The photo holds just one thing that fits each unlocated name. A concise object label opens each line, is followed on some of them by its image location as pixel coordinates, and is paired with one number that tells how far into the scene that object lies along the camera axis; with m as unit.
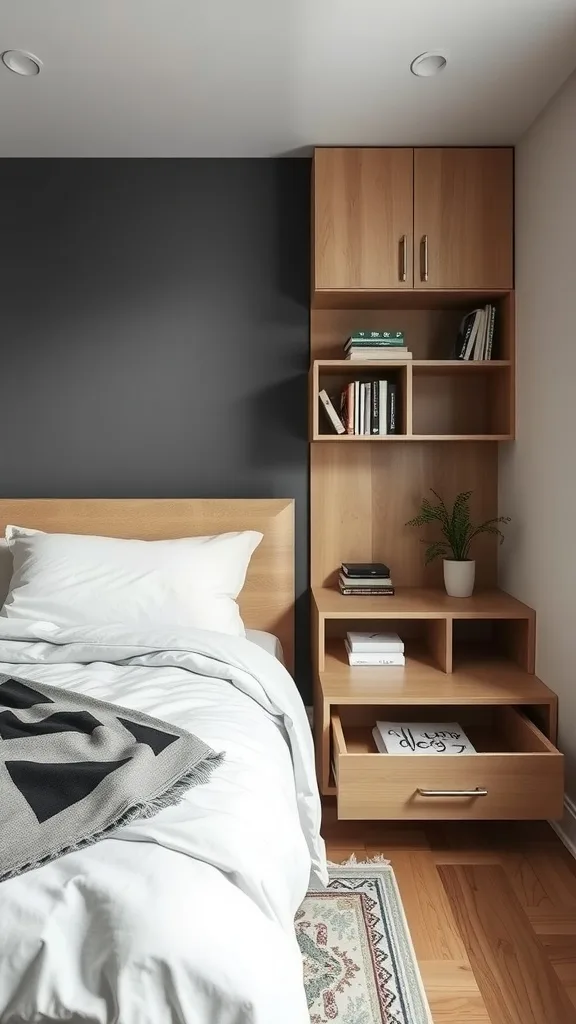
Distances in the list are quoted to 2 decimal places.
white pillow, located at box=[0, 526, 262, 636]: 2.32
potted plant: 2.65
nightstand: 2.09
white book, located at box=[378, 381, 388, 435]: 2.65
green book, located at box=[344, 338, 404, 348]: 2.66
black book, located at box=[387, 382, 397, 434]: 2.67
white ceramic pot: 2.64
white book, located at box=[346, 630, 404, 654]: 2.56
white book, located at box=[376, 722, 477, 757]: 2.27
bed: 0.89
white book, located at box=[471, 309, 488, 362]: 2.67
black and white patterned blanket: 1.09
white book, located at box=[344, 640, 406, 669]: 2.54
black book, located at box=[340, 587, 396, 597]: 2.69
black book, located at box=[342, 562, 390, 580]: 2.69
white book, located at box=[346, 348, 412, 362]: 2.63
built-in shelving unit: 2.11
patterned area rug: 1.55
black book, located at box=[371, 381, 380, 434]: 2.66
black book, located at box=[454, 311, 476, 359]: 2.69
